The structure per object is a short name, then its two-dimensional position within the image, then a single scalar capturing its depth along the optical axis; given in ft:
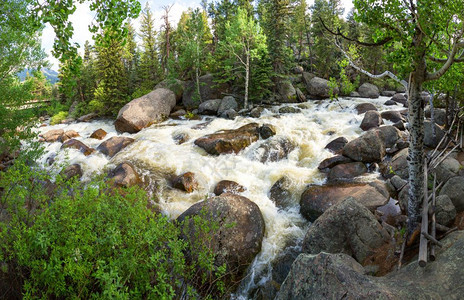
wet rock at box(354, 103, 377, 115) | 70.10
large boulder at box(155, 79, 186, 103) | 94.17
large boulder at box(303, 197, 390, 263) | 21.83
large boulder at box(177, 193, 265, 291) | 23.27
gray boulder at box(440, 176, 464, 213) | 22.74
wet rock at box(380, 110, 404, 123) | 57.65
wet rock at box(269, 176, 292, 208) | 34.10
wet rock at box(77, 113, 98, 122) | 92.59
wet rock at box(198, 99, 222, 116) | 84.69
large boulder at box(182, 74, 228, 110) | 93.81
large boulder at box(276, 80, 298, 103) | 93.45
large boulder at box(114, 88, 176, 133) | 68.18
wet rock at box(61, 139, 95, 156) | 51.56
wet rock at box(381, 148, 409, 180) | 34.83
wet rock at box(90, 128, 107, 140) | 64.28
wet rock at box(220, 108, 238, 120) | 75.29
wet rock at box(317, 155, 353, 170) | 40.37
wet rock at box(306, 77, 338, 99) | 96.63
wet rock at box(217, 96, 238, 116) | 82.28
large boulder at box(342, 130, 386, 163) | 39.81
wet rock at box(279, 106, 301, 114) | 78.28
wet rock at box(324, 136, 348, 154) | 46.01
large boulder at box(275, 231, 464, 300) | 12.78
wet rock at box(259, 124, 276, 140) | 52.83
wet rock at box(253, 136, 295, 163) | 46.43
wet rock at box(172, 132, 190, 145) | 55.43
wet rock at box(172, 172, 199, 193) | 37.09
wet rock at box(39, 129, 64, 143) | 64.25
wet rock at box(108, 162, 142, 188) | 36.38
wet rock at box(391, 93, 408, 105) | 84.33
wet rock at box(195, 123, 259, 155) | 48.19
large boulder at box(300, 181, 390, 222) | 29.66
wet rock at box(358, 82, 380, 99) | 98.94
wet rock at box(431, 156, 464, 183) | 28.30
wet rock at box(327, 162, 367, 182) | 37.52
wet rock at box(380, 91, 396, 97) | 107.04
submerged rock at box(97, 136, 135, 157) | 51.19
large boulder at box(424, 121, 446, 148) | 39.99
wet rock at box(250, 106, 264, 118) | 74.61
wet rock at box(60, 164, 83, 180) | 41.27
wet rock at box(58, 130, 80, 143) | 63.41
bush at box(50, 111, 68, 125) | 97.06
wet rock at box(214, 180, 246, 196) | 36.91
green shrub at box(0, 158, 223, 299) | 10.82
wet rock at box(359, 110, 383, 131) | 53.69
